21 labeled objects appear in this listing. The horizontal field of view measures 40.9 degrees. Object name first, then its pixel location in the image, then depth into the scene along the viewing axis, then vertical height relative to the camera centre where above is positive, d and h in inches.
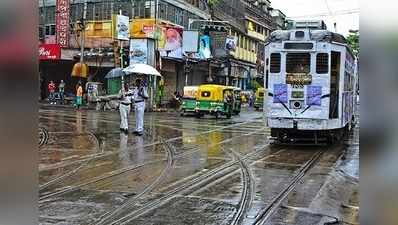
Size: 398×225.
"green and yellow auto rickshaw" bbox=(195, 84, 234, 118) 1243.8 -24.1
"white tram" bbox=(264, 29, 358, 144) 613.0 +13.5
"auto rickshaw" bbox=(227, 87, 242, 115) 1382.9 -29.5
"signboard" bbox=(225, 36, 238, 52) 1849.7 +168.5
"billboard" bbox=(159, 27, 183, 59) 1443.2 +133.5
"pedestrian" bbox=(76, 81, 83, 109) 1400.1 -16.1
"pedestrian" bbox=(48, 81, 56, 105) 1521.9 -12.6
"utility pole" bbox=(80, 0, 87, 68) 1460.4 +160.9
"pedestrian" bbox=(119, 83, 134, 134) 762.2 -23.0
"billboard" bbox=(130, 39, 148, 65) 1374.3 +100.6
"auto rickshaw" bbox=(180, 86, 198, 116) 1284.4 -25.4
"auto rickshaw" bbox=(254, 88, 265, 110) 1914.0 -35.7
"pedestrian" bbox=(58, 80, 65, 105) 1510.8 -2.2
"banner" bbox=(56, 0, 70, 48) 1434.5 +184.0
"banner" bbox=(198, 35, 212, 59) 1625.5 +134.4
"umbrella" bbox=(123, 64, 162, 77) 1080.6 +42.3
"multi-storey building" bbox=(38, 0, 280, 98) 1455.5 +160.8
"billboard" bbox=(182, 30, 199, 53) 1501.0 +144.8
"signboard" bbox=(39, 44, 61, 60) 1478.5 +106.2
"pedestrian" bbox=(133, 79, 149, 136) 743.5 -16.9
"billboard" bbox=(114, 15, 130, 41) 1312.7 +155.8
